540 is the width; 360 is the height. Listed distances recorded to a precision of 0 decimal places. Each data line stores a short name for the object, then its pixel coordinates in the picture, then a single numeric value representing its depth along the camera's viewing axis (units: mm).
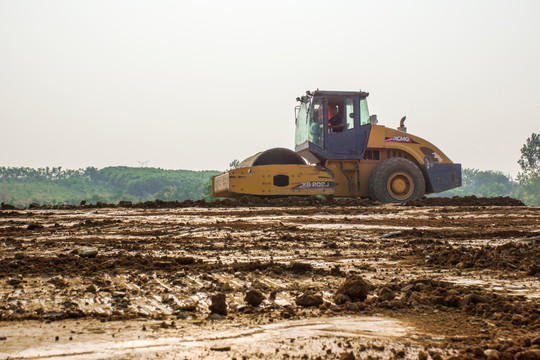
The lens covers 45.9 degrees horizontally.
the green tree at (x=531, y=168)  65938
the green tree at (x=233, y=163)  59656
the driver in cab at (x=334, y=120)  20359
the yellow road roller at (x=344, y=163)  19766
